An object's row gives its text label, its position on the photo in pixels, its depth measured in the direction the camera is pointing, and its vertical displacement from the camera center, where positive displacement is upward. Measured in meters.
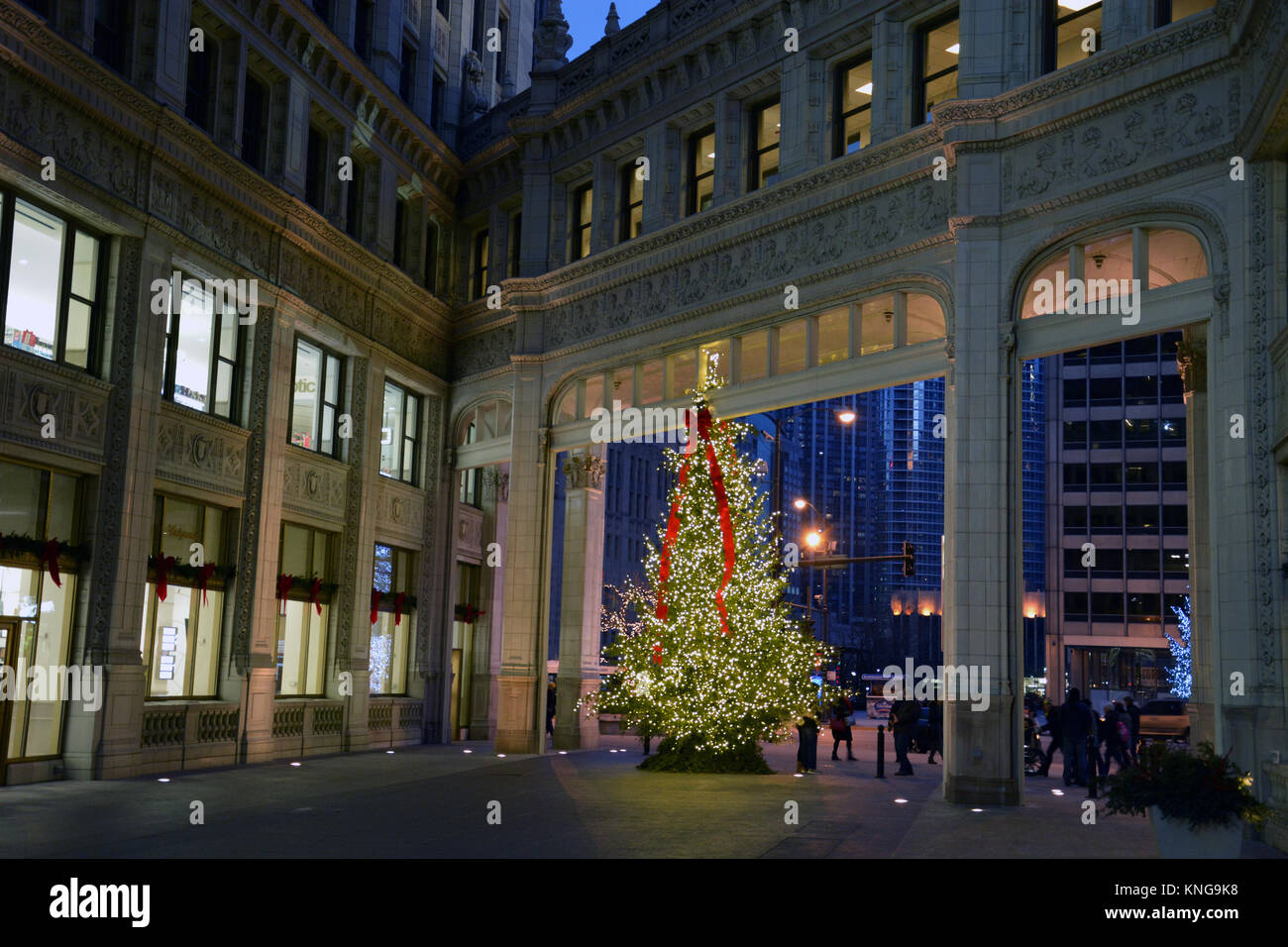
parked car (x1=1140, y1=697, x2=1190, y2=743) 41.47 -2.38
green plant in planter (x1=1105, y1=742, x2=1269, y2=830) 11.23 -1.33
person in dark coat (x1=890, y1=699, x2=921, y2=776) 26.48 -1.98
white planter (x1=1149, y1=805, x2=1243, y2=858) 11.25 -1.80
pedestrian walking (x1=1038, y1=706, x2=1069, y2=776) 24.37 -1.69
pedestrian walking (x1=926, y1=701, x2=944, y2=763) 30.95 -2.25
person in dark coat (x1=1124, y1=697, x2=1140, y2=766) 28.64 -1.63
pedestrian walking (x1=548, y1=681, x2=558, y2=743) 37.08 -2.51
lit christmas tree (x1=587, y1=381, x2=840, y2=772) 24.36 -0.03
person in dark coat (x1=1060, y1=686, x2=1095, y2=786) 23.17 -1.65
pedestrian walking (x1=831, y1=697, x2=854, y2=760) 30.38 -2.11
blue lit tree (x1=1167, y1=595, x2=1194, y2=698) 61.72 -0.59
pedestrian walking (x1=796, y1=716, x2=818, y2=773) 25.41 -2.32
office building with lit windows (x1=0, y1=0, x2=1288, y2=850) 18.94 +6.77
